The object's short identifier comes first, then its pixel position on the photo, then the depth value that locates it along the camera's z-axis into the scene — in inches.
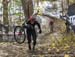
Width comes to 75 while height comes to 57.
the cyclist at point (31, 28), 484.9
